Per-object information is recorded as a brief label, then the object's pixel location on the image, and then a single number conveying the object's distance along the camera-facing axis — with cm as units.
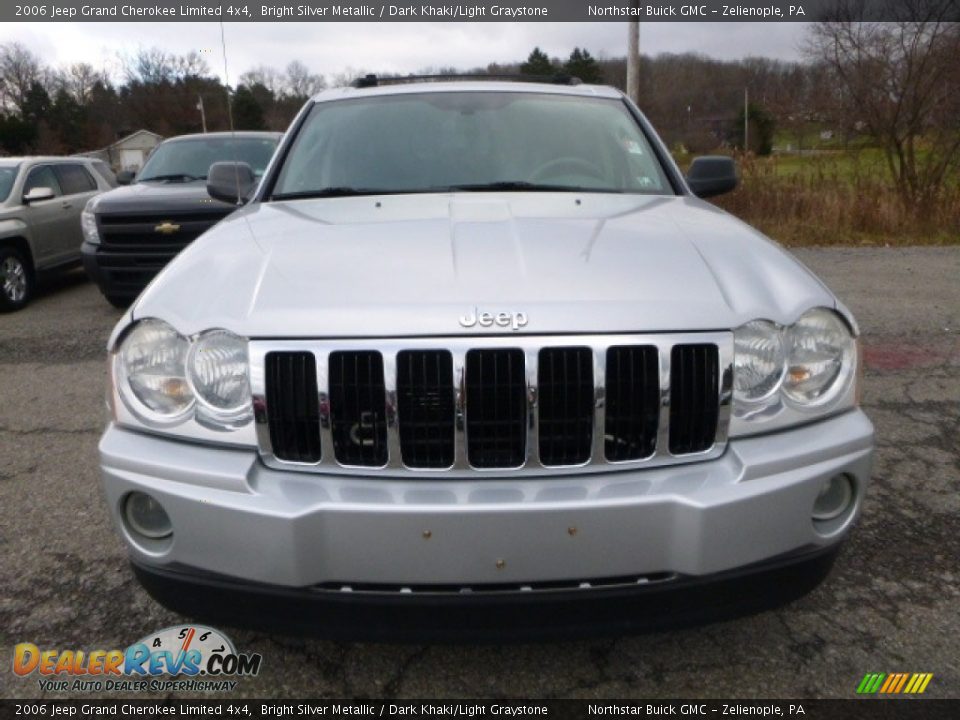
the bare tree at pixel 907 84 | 1264
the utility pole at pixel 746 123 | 2888
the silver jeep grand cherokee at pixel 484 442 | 181
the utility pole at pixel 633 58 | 1436
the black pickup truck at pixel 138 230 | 705
